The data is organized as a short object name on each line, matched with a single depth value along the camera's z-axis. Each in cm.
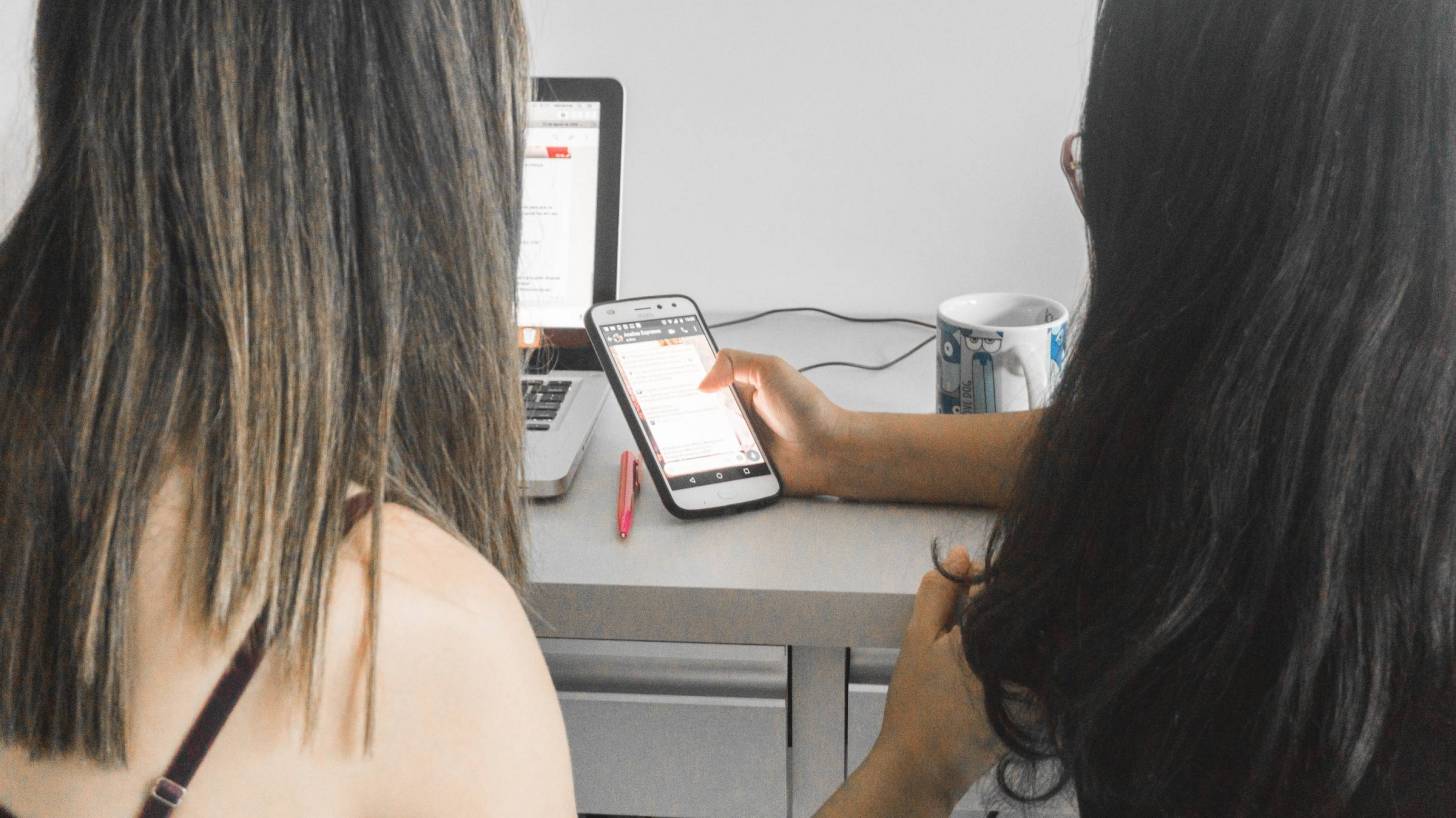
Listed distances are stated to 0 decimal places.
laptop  107
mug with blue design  89
